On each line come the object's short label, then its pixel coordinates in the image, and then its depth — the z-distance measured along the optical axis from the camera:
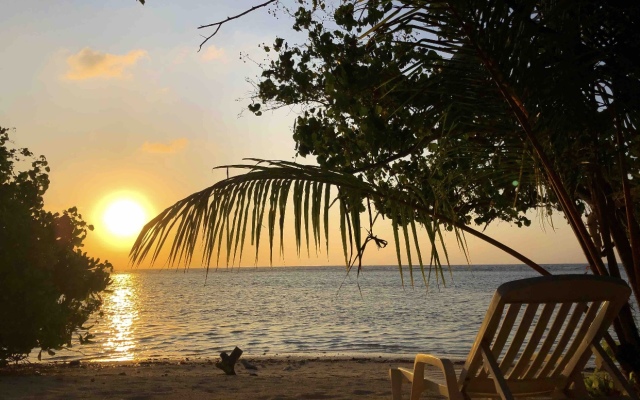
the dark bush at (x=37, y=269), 10.08
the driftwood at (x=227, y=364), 11.52
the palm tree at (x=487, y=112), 3.06
